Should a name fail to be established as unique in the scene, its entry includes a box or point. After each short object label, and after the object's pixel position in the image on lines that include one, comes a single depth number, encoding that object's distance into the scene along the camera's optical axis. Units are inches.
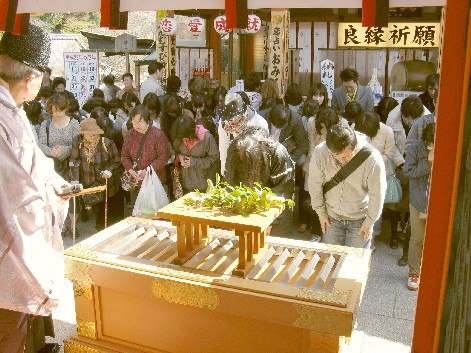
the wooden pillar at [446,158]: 52.4
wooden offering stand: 132.3
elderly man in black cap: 106.8
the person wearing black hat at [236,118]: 224.1
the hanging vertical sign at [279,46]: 485.4
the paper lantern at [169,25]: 526.6
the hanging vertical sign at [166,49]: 555.2
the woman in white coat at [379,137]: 240.5
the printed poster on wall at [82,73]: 436.1
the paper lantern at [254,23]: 523.8
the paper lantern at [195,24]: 560.4
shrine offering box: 124.7
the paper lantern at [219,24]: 525.7
